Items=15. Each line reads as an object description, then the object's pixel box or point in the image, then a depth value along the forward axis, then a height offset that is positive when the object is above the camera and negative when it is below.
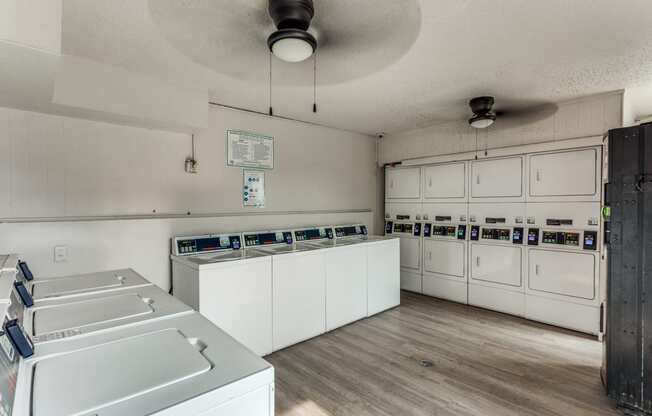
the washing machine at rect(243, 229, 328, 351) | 2.87 -0.80
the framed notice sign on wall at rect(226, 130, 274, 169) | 3.37 +0.62
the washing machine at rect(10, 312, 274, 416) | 0.78 -0.47
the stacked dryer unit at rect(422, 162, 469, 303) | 4.09 -0.31
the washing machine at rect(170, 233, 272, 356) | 2.46 -0.65
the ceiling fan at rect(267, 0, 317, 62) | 1.58 +0.93
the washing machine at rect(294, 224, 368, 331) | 3.28 -0.76
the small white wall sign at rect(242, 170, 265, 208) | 3.51 +0.20
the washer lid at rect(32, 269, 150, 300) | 1.67 -0.45
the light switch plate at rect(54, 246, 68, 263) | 2.42 -0.37
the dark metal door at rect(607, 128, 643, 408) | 1.94 -0.41
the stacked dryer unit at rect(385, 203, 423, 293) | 4.53 -0.45
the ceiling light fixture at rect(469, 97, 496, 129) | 3.13 +0.97
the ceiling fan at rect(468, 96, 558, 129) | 3.15 +1.02
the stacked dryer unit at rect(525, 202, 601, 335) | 3.16 -0.59
